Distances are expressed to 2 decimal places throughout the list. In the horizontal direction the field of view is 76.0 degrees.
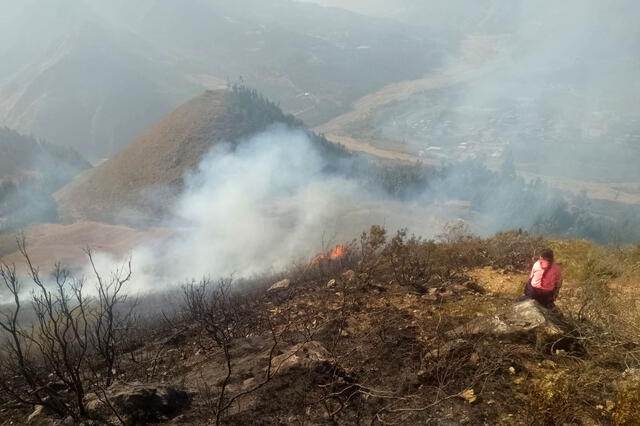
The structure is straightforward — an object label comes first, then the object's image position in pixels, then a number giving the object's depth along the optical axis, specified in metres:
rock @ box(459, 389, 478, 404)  4.00
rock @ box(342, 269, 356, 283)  8.55
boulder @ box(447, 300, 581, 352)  4.60
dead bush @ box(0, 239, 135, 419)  4.04
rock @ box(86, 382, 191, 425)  4.03
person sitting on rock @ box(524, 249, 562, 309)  5.56
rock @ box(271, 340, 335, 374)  4.61
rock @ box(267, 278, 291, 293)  10.30
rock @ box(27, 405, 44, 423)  4.28
